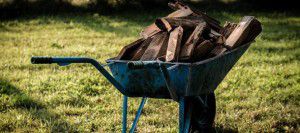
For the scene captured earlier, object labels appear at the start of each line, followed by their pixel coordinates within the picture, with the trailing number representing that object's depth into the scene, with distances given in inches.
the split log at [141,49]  278.8
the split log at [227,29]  310.2
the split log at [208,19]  319.5
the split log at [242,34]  277.4
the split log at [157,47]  269.4
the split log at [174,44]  252.5
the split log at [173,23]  283.3
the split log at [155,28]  298.2
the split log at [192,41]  254.8
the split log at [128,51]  277.8
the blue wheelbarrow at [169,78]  234.5
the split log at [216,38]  279.2
